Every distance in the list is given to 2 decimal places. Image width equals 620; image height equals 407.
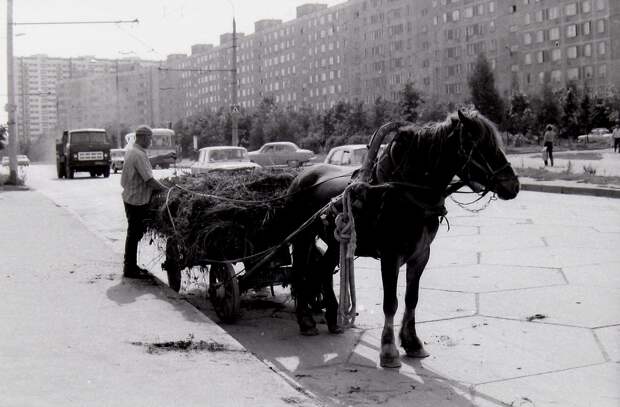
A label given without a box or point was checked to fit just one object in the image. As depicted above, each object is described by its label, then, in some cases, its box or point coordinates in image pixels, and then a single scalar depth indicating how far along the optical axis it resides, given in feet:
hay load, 23.66
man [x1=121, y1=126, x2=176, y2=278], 27.35
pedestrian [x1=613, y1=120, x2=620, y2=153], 144.15
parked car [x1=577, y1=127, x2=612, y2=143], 203.10
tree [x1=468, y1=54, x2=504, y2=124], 206.39
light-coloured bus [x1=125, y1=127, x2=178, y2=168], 152.05
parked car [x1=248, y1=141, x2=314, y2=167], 132.57
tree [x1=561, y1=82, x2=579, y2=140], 209.15
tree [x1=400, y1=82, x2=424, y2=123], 195.21
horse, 17.19
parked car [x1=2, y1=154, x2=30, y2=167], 261.85
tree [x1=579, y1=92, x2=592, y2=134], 208.13
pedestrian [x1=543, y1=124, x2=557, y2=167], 98.44
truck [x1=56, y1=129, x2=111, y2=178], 127.34
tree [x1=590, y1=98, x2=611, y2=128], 211.82
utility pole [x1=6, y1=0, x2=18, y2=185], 103.91
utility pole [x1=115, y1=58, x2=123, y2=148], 235.20
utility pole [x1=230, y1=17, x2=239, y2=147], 120.88
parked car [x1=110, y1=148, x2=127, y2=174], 164.99
